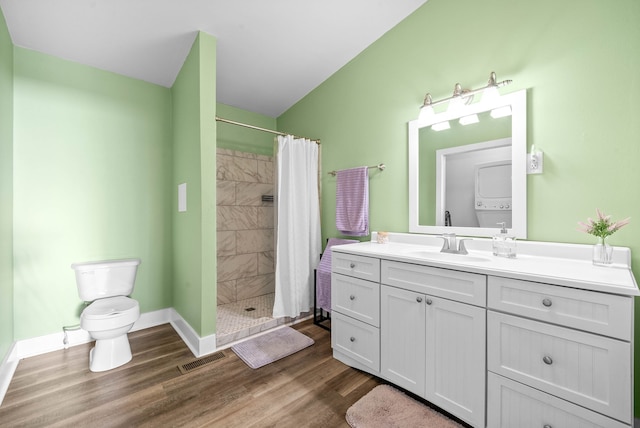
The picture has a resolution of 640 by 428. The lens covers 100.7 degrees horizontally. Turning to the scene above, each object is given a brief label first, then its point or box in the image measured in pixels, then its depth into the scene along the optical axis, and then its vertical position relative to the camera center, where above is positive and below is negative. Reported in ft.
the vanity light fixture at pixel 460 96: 5.39 +2.61
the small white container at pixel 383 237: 7.27 -0.67
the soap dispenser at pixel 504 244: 5.06 -0.60
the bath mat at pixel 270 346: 6.57 -3.60
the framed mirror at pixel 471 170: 5.40 +0.98
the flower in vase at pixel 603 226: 4.10 -0.20
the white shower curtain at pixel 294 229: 8.67 -0.54
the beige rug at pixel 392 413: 4.53 -3.60
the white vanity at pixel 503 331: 3.24 -1.80
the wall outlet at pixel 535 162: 5.16 +0.99
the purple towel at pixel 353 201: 7.89 +0.36
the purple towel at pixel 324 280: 8.14 -2.07
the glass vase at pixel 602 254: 4.21 -0.65
